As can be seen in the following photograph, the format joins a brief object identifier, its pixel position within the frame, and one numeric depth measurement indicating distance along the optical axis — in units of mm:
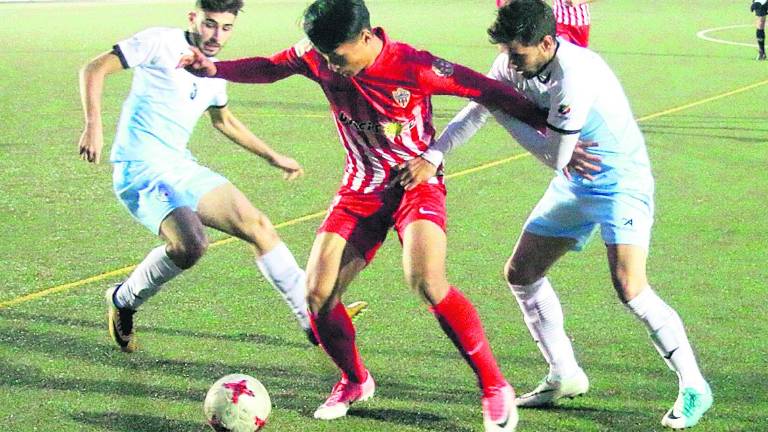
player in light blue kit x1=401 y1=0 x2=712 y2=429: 11492
